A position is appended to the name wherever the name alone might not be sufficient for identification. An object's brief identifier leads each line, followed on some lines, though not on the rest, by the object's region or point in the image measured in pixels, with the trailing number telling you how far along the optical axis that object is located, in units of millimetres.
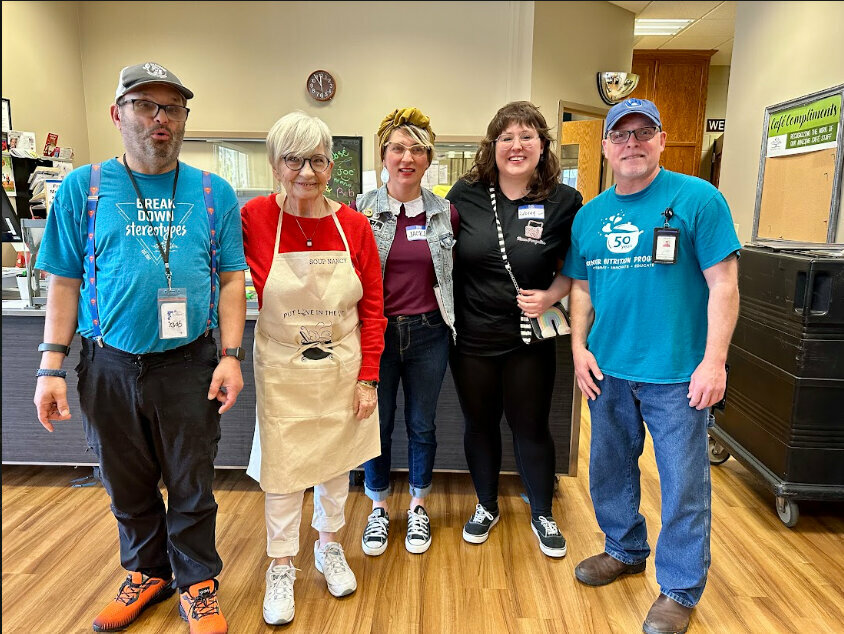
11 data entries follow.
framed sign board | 2668
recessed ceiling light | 5129
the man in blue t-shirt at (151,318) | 1369
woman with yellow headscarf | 1802
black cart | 2033
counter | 2361
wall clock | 4695
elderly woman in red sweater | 1538
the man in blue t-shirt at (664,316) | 1488
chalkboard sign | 4777
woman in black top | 1824
